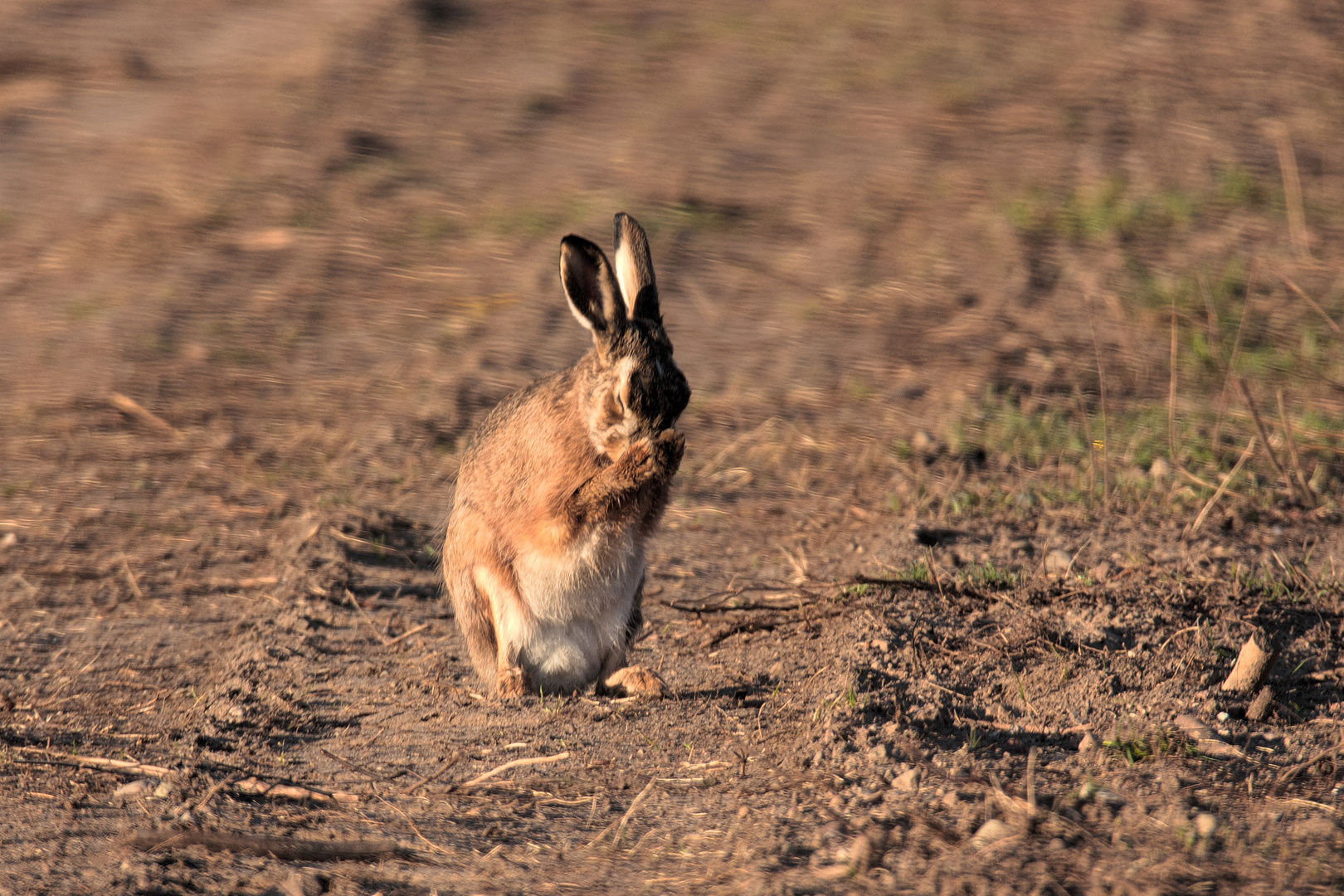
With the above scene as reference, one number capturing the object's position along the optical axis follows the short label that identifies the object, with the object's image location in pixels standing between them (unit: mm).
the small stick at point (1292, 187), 18766
